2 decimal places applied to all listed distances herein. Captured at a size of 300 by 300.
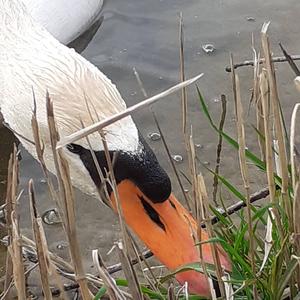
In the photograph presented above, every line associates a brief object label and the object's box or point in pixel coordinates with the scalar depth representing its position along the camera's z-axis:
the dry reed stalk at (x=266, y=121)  1.60
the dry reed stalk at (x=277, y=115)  1.55
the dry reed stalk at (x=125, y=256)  1.46
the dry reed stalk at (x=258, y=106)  1.72
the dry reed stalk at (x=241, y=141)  1.60
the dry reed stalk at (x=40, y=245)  1.41
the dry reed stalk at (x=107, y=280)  1.40
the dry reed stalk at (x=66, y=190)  1.37
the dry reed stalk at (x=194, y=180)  1.59
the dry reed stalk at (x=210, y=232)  1.68
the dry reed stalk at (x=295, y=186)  1.55
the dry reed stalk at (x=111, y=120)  1.31
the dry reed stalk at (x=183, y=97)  1.64
